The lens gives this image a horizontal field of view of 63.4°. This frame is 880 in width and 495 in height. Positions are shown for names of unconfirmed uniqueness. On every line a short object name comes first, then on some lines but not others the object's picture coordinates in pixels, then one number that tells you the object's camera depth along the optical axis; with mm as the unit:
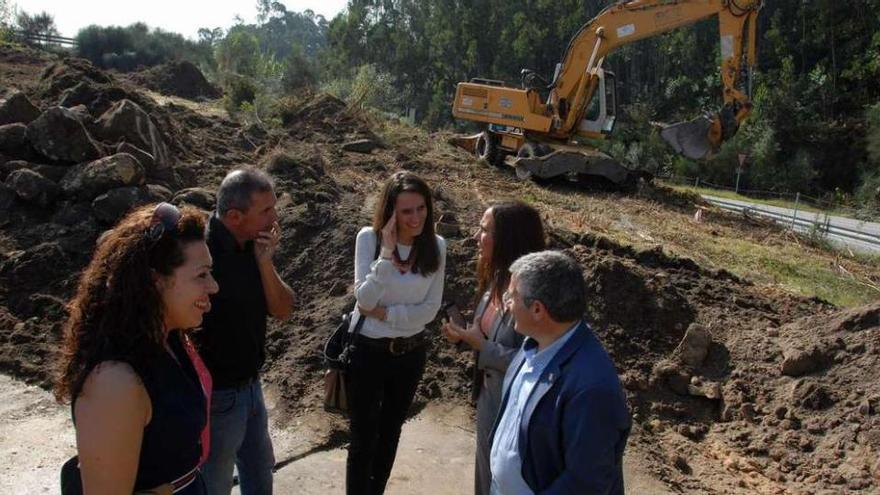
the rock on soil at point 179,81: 19469
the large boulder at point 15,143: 8852
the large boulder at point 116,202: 7727
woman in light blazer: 2842
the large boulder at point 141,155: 8672
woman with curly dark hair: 1646
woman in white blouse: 3125
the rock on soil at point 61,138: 8555
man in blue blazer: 1925
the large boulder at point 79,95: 10633
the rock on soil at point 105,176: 8016
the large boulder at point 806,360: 5137
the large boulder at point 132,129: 9305
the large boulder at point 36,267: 6824
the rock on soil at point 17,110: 9318
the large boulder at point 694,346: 5578
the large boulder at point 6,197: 8102
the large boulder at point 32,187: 8062
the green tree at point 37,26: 30750
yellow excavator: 12086
